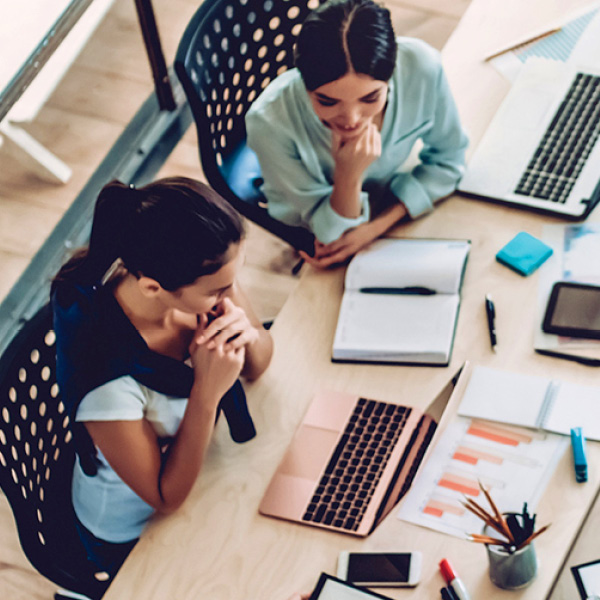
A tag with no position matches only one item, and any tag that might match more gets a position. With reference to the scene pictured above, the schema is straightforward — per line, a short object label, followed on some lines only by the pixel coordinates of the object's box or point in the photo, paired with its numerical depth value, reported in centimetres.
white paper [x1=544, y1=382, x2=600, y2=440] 331
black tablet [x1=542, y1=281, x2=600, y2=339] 345
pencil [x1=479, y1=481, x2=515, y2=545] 305
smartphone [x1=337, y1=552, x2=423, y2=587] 319
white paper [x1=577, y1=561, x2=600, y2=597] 313
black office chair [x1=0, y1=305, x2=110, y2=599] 327
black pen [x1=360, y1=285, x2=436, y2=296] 357
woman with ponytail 320
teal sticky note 357
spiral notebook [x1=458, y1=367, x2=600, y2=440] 332
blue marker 325
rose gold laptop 330
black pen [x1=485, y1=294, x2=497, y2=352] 347
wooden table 322
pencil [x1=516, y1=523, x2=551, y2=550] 304
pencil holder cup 308
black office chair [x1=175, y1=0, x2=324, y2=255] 379
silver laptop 368
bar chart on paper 325
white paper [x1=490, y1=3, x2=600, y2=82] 394
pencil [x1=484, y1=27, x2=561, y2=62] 399
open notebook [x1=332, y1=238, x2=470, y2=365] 349
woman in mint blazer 363
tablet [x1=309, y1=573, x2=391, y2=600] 315
